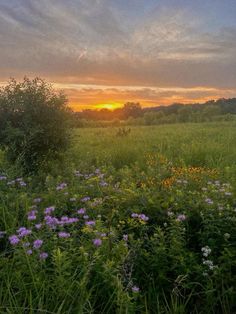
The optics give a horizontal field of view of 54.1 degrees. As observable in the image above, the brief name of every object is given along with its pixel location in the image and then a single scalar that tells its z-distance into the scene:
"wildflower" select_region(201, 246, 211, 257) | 1.97
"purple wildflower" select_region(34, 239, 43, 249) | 1.71
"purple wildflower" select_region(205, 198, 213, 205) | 2.38
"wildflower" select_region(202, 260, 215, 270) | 1.92
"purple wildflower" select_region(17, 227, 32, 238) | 1.75
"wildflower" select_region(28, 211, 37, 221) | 1.99
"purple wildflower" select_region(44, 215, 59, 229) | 1.98
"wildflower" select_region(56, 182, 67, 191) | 2.76
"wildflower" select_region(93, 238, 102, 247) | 1.78
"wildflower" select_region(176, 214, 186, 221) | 2.15
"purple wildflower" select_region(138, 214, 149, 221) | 2.12
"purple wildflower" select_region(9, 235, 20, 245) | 1.70
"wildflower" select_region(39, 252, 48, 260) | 1.70
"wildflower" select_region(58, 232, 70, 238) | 1.81
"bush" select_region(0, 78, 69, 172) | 4.32
